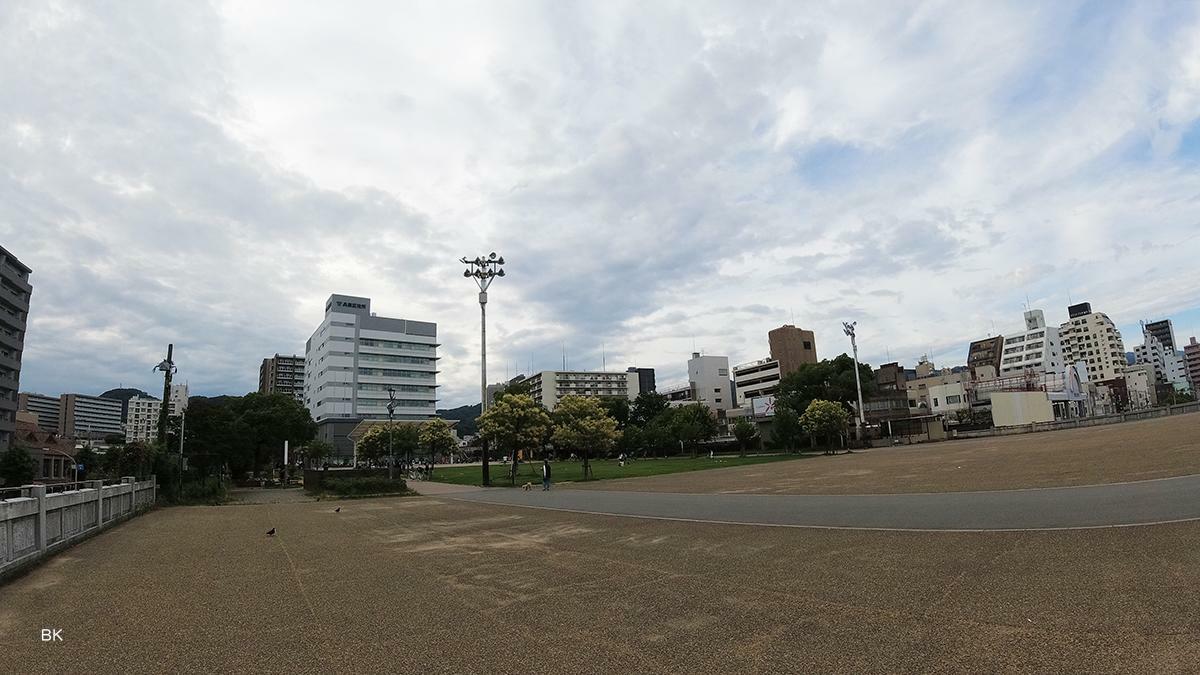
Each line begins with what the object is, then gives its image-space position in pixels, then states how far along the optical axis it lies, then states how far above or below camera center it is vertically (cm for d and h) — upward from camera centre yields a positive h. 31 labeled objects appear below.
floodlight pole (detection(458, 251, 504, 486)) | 3275 +851
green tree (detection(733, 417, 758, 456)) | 8025 -6
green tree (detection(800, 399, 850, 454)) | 5991 +68
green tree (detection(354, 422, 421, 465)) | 6328 +73
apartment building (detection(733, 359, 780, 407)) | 12275 +1016
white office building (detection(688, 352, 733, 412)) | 13900 +1137
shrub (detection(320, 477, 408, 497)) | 3219 -197
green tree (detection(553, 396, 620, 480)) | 3778 +73
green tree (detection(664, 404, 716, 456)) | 8075 +106
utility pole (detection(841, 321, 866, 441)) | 7300 +980
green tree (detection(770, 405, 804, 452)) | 7025 +22
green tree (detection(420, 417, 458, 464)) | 5406 +94
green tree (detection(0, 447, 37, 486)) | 4288 -11
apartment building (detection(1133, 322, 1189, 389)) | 17875 +1436
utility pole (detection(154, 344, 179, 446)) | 3048 +425
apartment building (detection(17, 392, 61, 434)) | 18098 +1877
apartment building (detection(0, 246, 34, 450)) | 6662 +1544
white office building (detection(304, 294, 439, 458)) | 12075 +1626
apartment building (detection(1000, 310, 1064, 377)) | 12789 +1355
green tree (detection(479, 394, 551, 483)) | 3478 +97
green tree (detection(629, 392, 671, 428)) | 11119 +477
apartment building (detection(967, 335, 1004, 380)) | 14450 +1570
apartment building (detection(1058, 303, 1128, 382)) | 14875 +1629
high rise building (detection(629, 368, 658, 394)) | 18362 +1702
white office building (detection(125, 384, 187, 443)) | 4132 +738
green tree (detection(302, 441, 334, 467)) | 7603 +18
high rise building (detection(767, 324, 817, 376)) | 12294 +1597
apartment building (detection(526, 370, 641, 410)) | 15212 +1369
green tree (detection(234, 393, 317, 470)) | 5725 +305
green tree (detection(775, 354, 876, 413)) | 8319 +587
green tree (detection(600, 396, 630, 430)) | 11284 +501
